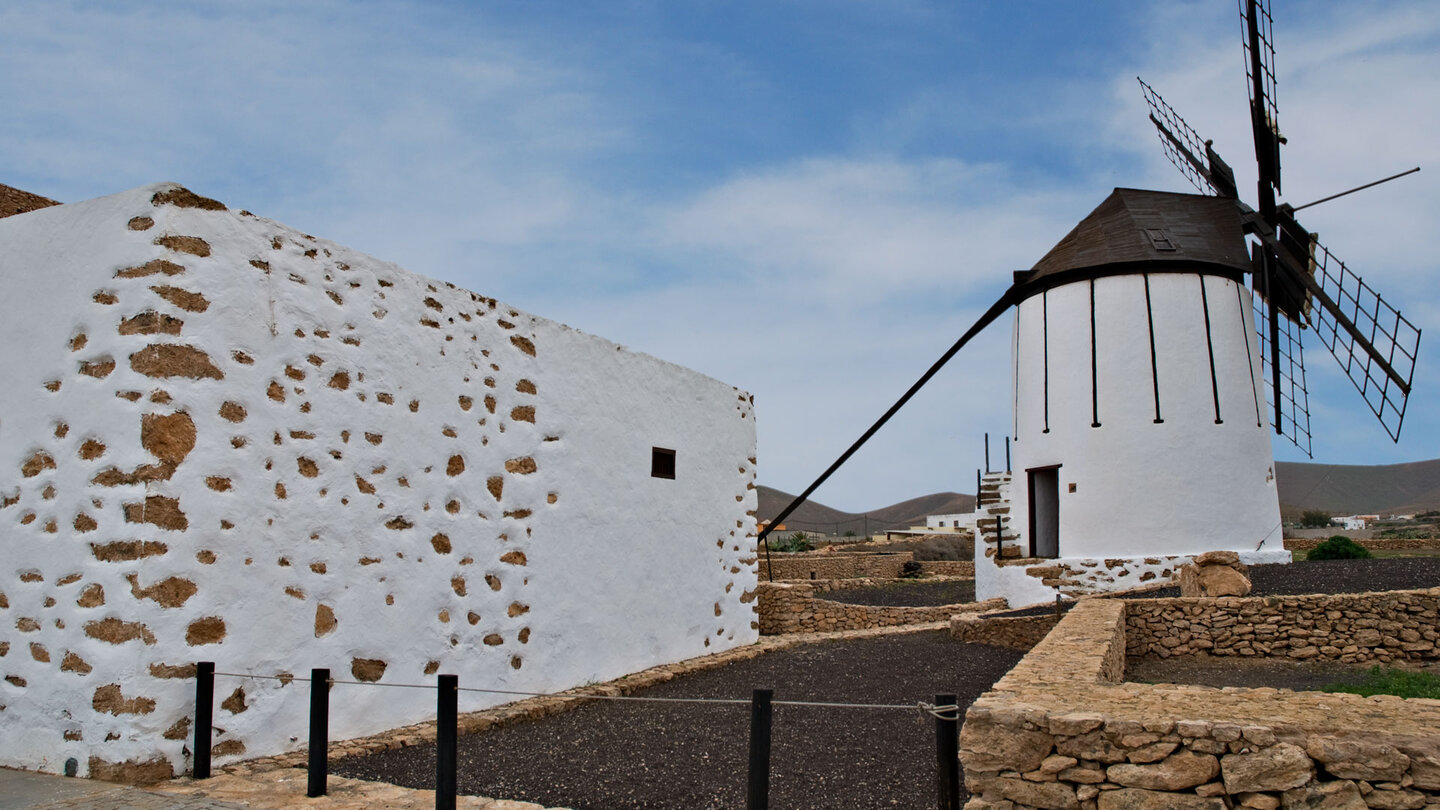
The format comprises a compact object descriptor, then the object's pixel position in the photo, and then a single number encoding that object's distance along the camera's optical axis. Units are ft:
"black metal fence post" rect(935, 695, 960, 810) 12.05
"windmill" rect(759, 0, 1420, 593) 50.47
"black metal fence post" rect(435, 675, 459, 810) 14.08
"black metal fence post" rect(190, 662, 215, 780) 15.69
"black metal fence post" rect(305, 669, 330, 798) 14.96
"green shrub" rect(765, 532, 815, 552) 102.73
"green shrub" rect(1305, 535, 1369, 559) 56.24
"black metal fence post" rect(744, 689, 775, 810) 12.56
